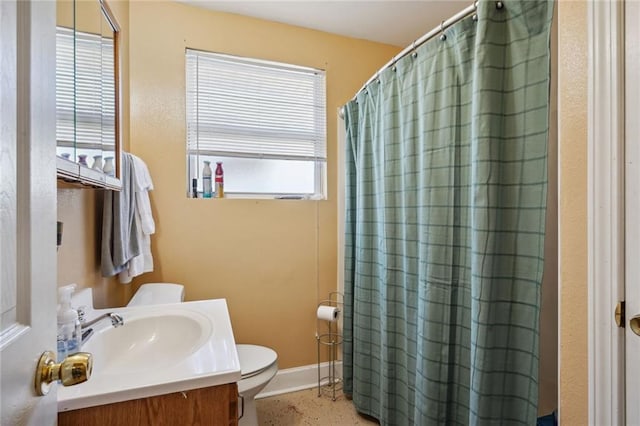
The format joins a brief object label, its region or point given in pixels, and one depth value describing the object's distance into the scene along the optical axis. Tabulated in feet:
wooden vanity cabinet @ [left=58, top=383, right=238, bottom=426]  2.38
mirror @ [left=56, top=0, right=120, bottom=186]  2.87
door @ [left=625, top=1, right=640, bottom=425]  2.23
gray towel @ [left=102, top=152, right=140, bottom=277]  4.35
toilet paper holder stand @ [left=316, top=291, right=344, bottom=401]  7.02
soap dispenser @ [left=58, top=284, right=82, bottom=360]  2.87
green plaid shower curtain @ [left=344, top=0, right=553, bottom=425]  3.27
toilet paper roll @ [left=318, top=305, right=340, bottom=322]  6.61
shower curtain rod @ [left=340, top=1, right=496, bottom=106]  3.58
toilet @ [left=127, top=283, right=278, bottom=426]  4.86
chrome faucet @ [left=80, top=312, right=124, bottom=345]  3.32
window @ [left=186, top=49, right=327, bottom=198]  6.47
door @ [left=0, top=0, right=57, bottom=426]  1.39
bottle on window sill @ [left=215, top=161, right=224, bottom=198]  6.51
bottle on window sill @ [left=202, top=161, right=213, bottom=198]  6.39
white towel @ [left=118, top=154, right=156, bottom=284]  4.98
